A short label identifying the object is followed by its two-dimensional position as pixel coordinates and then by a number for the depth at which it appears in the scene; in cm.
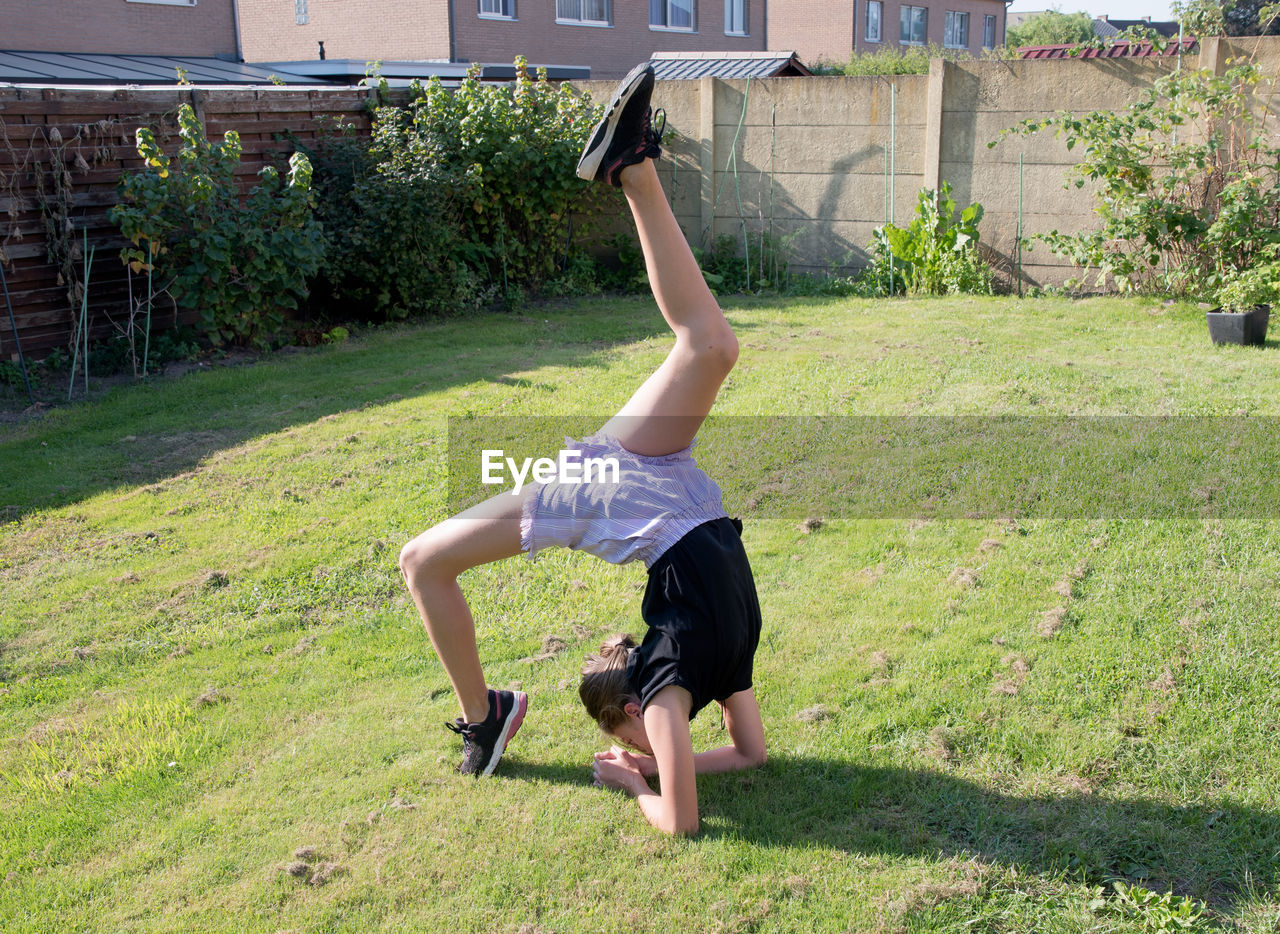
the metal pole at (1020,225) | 945
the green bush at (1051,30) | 3785
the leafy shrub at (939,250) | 967
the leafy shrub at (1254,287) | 713
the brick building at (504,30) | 2067
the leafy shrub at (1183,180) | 813
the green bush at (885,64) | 2522
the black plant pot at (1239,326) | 698
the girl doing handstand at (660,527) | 259
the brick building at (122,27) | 1552
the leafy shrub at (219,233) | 744
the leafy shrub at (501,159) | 934
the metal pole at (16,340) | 693
